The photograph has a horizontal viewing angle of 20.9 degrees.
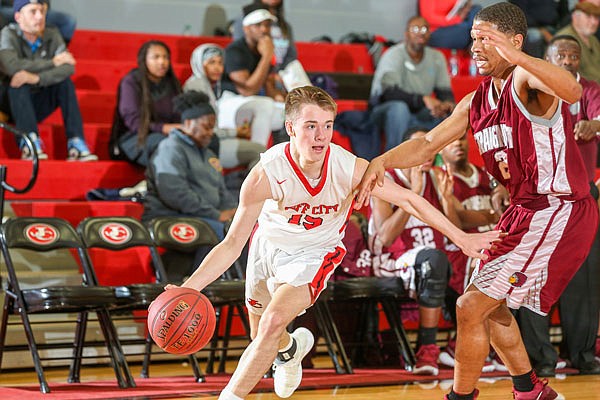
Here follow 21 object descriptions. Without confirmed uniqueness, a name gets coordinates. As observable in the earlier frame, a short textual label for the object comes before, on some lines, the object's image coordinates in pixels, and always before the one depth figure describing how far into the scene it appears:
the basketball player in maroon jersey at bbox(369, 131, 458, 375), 10.45
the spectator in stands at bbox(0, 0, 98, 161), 12.26
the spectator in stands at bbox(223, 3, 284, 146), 13.71
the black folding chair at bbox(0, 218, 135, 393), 9.21
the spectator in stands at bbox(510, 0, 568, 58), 16.89
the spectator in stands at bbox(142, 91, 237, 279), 11.49
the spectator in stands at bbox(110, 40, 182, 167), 12.55
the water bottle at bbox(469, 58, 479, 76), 17.61
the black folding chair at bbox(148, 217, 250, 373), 10.50
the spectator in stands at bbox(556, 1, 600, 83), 15.09
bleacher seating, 11.92
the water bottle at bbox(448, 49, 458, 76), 17.56
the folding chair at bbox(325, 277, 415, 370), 10.43
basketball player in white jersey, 7.08
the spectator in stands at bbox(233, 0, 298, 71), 14.53
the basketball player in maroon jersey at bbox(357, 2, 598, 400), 7.22
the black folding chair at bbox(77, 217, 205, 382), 10.24
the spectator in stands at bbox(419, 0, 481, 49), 17.39
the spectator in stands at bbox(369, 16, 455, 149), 13.97
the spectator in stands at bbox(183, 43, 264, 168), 13.09
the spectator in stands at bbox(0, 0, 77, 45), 13.79
